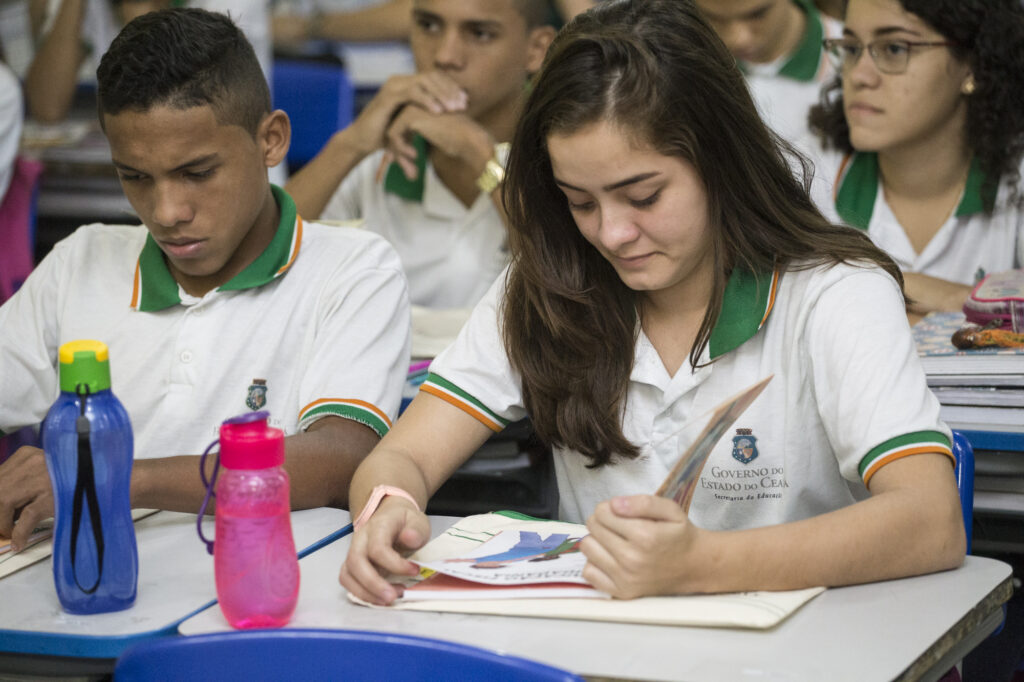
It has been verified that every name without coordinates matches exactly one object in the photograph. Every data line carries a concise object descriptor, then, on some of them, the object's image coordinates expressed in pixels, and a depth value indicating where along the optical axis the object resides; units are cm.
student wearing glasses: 290
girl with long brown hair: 192
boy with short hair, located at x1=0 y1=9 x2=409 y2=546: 231
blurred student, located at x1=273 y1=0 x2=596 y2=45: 612
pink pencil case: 254
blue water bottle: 183
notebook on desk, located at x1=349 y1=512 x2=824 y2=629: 177
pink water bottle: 175
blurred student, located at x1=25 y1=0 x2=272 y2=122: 494
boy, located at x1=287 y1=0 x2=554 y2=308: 330
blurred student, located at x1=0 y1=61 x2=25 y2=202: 390
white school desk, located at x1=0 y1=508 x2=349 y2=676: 181
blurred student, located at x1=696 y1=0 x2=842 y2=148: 394
